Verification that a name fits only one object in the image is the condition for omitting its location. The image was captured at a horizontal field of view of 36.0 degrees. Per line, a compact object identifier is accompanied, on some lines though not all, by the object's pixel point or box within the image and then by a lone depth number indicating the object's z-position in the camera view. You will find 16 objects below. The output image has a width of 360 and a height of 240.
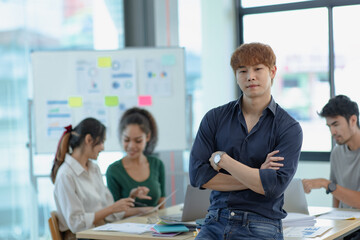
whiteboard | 4.73
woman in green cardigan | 3.82
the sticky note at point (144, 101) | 4.90
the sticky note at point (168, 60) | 4.92
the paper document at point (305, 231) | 2.70
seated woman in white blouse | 3.25
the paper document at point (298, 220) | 2.96
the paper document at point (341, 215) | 3.18
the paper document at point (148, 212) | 3.46
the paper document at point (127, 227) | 2.87
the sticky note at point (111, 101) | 4.84
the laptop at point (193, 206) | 3.01
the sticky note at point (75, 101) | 4.77
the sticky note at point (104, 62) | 4.86
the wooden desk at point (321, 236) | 2.73
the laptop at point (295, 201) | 3.26
